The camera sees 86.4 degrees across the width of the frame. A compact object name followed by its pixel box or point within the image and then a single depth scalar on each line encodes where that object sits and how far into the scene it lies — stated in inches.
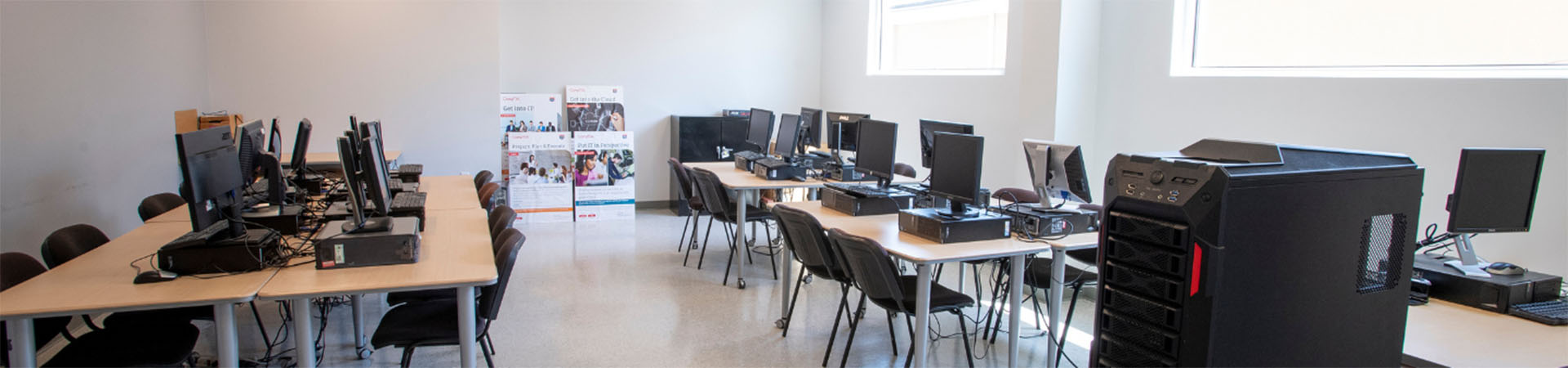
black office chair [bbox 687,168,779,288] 220.2
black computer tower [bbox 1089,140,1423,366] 58.3
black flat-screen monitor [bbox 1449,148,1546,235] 120.3
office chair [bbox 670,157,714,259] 241.0
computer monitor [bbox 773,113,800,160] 240.2
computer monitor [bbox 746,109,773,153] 253.1
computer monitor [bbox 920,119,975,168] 185.3
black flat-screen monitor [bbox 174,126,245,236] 113.7
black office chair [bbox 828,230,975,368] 131.0
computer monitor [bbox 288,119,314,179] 195.6
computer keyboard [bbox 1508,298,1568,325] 107.6
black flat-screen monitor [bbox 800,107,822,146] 248.7
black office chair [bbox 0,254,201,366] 110.2
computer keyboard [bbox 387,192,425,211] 151.1
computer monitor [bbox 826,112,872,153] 233.9
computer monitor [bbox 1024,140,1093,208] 147.9
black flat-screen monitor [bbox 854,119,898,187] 176.1
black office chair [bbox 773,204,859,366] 150.8
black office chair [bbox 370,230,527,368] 121.2
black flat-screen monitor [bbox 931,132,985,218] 143.6
